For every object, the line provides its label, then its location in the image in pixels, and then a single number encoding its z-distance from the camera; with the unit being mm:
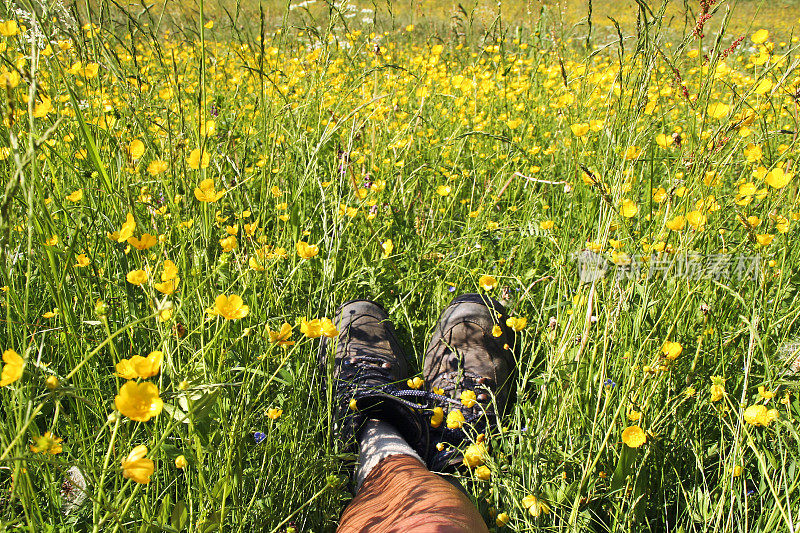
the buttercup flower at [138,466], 586
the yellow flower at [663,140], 1374
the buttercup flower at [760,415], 916
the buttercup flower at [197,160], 1074
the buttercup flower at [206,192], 1025
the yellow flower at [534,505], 866
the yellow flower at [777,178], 1227
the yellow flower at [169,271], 850
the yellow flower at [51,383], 555
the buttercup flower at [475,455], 939
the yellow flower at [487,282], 1341
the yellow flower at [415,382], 1208
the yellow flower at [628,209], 1273
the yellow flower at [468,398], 1065
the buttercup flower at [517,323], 1187
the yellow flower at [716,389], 954
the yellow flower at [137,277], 875
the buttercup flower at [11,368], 542
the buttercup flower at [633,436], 917
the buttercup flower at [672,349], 926
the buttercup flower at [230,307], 788
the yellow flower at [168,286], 838
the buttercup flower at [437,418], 1167
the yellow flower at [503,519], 964
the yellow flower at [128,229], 895
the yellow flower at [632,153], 1237
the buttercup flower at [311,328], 831
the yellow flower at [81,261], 1077
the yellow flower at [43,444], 561
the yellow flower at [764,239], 1131
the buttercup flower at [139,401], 575
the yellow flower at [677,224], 1059
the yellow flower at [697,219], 992
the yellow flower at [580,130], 1445
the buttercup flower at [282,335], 802
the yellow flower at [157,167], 1201
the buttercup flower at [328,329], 859
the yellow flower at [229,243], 1119
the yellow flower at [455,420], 1033
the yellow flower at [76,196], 1199
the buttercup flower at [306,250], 1069
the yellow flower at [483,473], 985
